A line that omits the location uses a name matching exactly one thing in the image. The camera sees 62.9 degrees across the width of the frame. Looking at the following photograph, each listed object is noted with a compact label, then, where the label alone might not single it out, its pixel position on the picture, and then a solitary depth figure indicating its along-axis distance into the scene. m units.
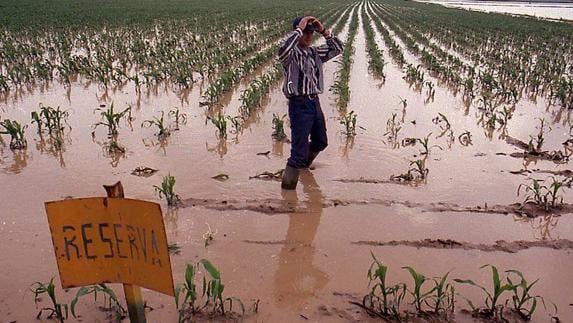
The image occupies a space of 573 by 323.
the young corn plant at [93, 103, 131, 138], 5.80
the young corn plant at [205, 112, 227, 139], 5.81
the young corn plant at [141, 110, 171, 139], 5.83
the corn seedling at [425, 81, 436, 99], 8.31
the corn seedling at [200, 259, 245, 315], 2.57
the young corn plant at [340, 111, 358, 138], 6.02
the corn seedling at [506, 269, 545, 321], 2.67
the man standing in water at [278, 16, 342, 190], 4.02
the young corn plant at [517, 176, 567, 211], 4.09
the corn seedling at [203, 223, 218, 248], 3.57
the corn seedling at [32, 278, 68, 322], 2.57
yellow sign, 1.70
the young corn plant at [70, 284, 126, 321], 2.57
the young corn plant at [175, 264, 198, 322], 2.61
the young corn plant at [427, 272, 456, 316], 2.73
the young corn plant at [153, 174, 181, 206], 4.02
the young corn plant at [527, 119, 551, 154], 5.40
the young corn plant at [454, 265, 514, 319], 2.64
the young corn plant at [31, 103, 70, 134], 5.78
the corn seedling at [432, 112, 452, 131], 6.37
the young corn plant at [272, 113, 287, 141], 5.93
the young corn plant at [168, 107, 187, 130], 6.49
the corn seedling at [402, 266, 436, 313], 2.69
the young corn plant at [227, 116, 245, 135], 6.17
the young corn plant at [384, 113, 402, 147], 5.91
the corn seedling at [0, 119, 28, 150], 5.29
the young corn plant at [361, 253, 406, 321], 2.72
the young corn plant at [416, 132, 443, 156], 5.27
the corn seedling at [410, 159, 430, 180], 4.77
